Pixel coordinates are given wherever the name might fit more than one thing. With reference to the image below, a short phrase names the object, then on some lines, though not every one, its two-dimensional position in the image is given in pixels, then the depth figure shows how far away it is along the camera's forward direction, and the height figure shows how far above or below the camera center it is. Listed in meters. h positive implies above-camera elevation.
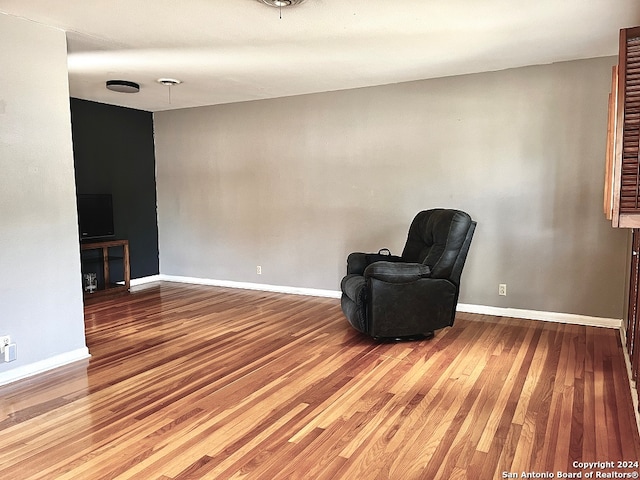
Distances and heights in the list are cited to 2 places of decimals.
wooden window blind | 1.61 +0.22
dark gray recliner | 3.53 -0.68
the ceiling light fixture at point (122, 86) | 4.60 +1.19
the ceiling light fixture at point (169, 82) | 4.52 +1.21
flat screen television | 5.35 -0.11
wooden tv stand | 5.35 -0.70
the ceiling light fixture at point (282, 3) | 2.62 +1.14
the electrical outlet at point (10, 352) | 2.90 -0.91
